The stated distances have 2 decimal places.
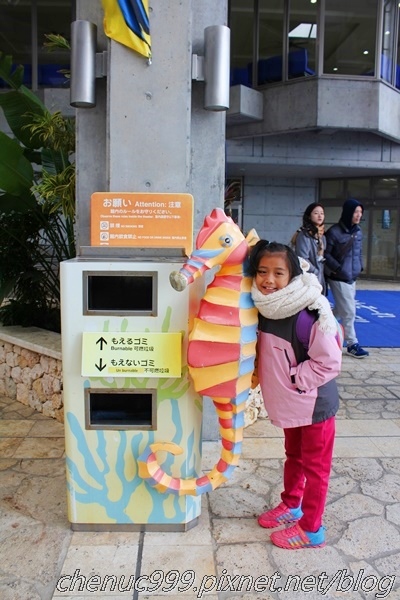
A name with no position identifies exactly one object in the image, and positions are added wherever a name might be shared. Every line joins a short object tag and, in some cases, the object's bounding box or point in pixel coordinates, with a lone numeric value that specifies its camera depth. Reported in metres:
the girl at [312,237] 5.64
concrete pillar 3.17
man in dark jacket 5.91
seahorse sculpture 2.26
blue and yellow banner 3.07
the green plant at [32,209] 4.47
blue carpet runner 7.20
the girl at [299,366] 2.26
